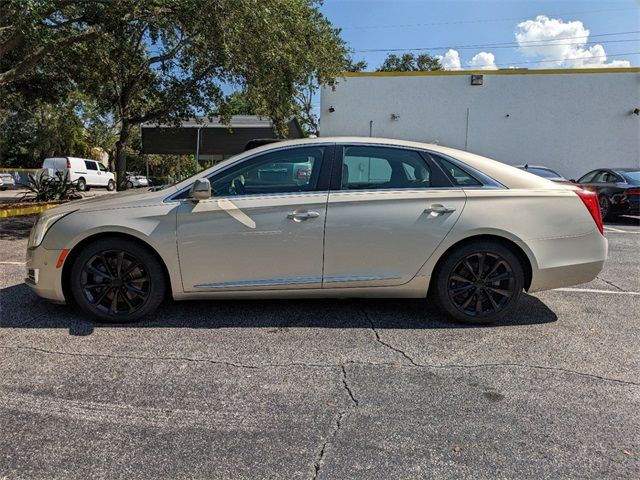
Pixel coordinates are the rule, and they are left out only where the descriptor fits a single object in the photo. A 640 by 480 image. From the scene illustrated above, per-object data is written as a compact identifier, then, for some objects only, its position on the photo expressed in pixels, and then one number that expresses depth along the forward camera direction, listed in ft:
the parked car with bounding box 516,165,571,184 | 38.19
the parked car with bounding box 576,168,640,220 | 37.70
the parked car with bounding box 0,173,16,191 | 88.96
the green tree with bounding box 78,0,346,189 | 26.03
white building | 55.52
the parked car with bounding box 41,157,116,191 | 92.02
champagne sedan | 12.66
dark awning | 70.33
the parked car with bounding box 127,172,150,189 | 130.28
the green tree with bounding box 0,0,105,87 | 21.89
